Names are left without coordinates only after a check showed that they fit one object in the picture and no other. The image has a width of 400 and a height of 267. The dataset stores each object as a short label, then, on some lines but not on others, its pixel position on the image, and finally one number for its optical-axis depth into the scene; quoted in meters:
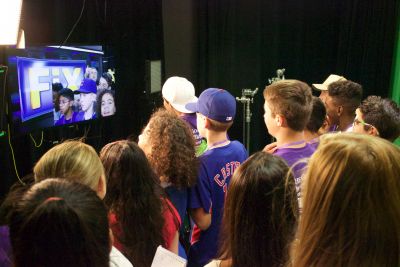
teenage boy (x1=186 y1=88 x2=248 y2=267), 1.99
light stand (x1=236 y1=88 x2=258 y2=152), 4.53
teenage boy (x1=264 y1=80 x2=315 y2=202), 1.96
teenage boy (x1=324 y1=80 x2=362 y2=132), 2.90
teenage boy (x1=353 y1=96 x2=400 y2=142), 2.21
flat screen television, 2.92
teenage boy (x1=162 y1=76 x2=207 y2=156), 2.99
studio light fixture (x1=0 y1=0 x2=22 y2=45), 2.65
